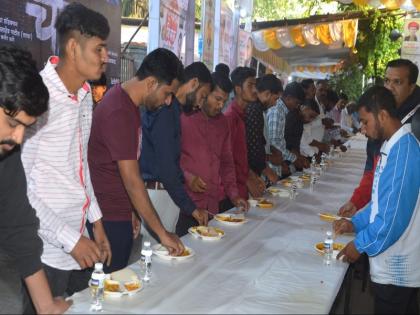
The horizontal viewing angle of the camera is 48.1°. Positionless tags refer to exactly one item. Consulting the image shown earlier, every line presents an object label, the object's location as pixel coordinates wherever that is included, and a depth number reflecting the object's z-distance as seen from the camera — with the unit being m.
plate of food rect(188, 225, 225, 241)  2.31
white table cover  1.57
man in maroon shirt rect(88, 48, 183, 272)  1.99
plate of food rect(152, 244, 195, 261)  1.96
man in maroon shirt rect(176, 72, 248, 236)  3.05
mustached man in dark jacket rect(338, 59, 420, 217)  3.18
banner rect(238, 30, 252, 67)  7.28
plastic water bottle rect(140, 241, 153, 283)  1.75
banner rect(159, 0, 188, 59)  4.09
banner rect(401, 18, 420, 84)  8.13
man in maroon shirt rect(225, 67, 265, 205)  3.63
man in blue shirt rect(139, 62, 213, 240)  2.56
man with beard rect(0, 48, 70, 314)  1.20
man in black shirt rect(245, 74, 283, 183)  4.06
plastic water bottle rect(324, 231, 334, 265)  2.12
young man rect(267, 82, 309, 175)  4.75
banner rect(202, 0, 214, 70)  5.55
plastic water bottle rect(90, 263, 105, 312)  1.48
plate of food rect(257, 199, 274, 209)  3.17
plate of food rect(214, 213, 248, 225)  2.67
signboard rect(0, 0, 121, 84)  2.50
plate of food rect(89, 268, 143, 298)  1.57
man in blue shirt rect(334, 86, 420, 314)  1.95
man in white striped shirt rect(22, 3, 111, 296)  1.69
